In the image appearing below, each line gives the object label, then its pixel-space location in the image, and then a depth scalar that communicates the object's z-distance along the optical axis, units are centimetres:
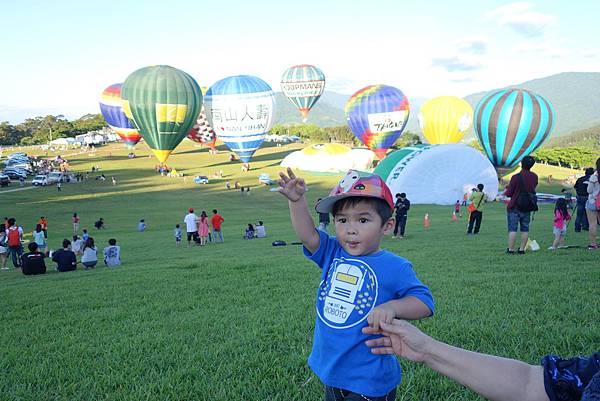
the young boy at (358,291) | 254
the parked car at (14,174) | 5381
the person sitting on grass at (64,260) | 1309
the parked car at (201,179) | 5225
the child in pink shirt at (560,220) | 1035
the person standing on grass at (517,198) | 945
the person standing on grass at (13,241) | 1538
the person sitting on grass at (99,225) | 2899
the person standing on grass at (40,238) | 1727
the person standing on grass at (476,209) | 1567
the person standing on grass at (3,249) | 1529
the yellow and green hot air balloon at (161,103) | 4597
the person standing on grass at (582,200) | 1298
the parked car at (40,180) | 4969
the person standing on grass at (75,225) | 2843
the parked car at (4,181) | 4938
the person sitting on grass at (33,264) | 1280
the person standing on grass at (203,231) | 1991
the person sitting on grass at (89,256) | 1341
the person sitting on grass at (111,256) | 1358
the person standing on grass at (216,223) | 2022
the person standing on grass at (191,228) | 1998
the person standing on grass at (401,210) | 1596
